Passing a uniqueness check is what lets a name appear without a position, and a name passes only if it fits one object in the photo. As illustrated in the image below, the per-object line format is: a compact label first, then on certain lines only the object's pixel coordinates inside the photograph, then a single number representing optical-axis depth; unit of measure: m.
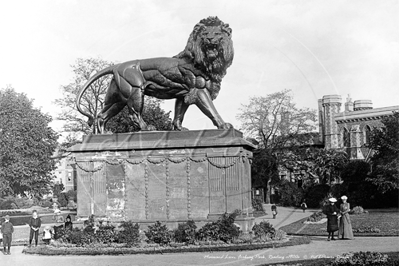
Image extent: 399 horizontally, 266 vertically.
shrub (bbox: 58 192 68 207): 75.50
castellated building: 76.94
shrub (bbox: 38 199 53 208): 75.40
